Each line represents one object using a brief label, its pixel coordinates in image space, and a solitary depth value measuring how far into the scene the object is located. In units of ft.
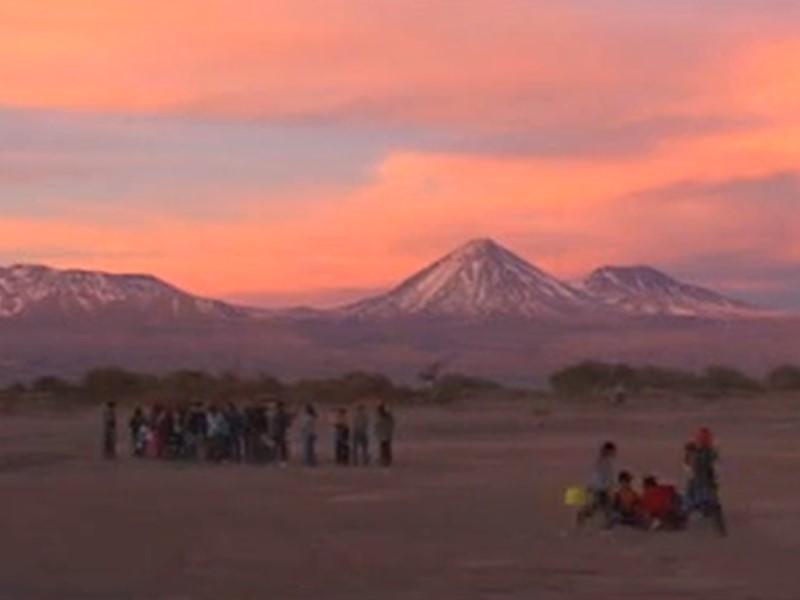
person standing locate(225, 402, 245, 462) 151.43
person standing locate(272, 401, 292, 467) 146.72
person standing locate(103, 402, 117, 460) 152.26
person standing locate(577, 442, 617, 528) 92.17
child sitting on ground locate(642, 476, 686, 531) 90.84
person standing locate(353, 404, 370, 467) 145.18
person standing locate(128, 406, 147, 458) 158.90
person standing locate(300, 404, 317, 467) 144.36
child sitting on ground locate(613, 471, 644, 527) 91.45
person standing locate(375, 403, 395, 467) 141.08
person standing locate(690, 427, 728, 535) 92.17
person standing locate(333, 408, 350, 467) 145.38
